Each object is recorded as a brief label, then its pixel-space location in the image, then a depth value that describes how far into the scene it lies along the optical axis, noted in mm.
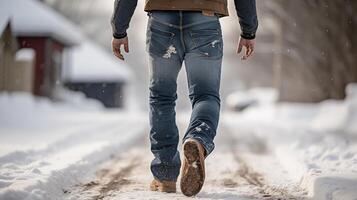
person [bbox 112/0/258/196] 6664
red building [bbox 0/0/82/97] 43812
